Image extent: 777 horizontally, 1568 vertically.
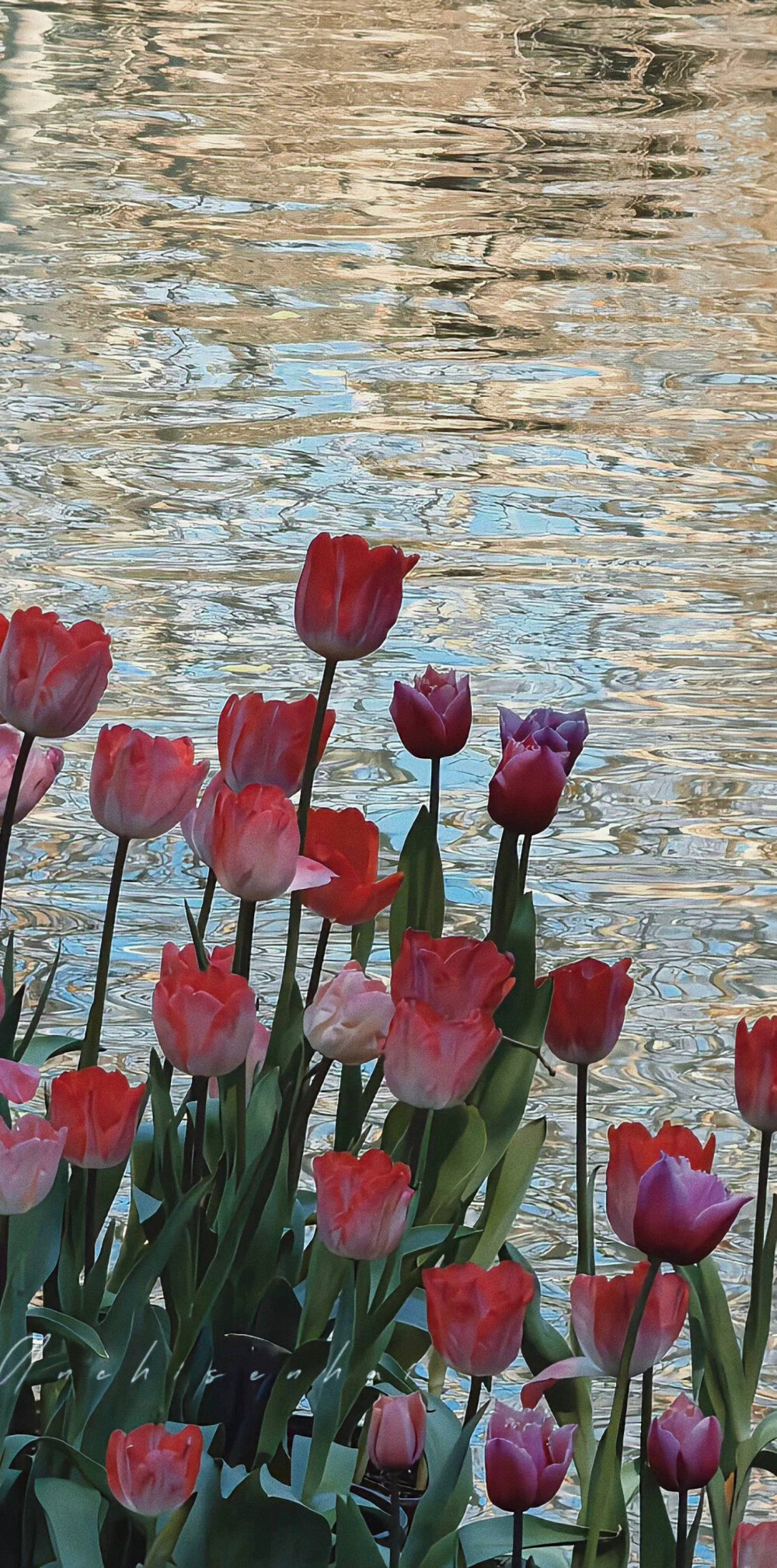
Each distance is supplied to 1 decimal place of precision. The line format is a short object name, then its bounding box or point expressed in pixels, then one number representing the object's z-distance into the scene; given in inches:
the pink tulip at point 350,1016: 237.3
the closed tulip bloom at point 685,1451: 231.5
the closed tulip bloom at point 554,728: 242.7
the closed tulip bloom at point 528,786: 240.3
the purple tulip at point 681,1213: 229.3
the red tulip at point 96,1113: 235.7
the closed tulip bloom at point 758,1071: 236.7
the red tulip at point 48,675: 237.8
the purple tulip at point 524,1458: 229.7
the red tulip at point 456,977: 236.0
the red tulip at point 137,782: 238.6
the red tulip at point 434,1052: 234.1
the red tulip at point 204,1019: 235.0
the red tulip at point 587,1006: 238.8
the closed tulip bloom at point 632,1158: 234.1
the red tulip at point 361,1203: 232.7
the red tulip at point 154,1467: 229.0
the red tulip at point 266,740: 240.1
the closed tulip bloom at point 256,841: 236.0
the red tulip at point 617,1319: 233.7
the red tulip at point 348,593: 238.9
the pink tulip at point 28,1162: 231.8
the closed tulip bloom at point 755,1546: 231.3
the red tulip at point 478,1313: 230.7
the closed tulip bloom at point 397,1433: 235.7
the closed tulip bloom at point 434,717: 242.2
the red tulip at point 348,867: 238.6
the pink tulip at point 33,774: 243.1
